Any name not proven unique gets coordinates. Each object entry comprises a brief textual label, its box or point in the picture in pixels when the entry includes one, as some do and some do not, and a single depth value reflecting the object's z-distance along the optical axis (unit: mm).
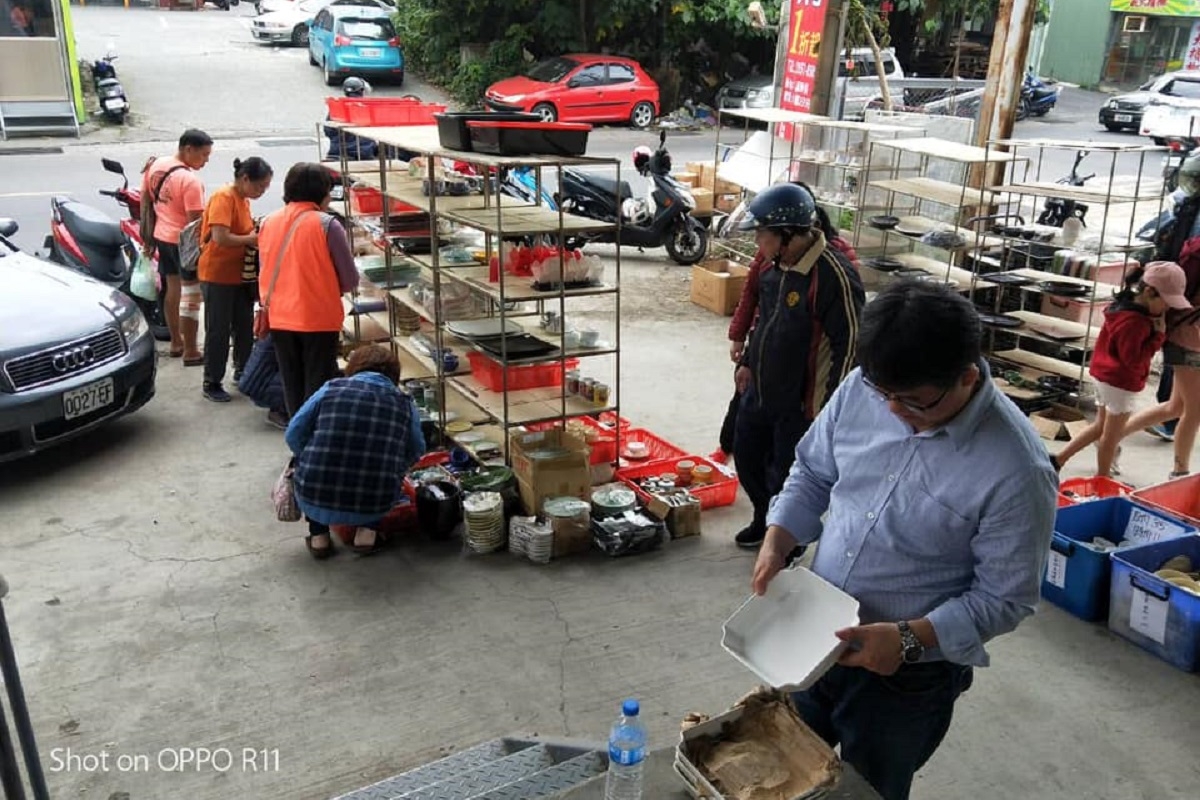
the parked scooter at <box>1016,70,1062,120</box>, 25422
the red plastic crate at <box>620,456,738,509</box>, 5371
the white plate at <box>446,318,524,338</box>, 5469
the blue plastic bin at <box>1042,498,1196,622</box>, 4336
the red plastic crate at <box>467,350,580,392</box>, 5695
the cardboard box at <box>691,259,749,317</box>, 9148
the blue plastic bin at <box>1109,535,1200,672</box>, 3994
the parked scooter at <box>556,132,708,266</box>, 10539
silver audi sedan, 5246
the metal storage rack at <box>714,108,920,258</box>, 8383
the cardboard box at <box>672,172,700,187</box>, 11789
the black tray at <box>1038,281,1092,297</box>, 6895
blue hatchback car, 22125
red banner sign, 9266
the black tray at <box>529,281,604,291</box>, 5277
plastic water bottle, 2066
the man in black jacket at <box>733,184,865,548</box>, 4188
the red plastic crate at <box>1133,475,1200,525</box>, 4820
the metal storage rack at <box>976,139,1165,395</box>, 6766
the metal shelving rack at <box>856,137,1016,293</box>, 7461
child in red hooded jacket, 5188
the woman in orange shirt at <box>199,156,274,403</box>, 6179
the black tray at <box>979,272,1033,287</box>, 7027
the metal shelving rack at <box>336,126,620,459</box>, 5152
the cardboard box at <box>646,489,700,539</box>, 5047
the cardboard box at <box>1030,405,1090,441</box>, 6488
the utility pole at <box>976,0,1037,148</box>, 8344
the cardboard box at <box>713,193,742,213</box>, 11008
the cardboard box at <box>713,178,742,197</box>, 11073
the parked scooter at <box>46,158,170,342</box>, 7672
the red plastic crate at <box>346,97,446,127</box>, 6824
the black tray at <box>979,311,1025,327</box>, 7121
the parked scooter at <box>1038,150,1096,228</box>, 9047
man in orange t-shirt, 6770
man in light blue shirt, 1954
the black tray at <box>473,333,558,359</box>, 5289
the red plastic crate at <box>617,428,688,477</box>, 5758
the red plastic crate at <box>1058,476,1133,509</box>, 5121
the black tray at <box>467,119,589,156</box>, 4887
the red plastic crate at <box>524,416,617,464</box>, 5617
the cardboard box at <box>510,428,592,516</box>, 4988
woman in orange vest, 5477
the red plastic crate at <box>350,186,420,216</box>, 7113
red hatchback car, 19625
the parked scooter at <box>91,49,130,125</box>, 17719
